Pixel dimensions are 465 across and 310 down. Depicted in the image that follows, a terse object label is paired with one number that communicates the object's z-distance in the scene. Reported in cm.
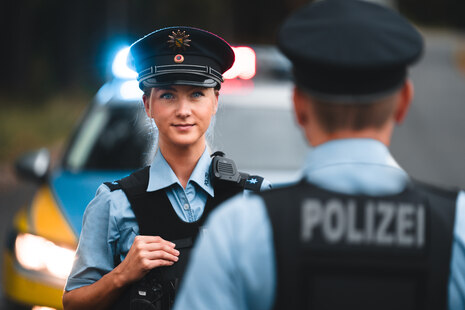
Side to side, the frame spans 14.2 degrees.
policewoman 441
